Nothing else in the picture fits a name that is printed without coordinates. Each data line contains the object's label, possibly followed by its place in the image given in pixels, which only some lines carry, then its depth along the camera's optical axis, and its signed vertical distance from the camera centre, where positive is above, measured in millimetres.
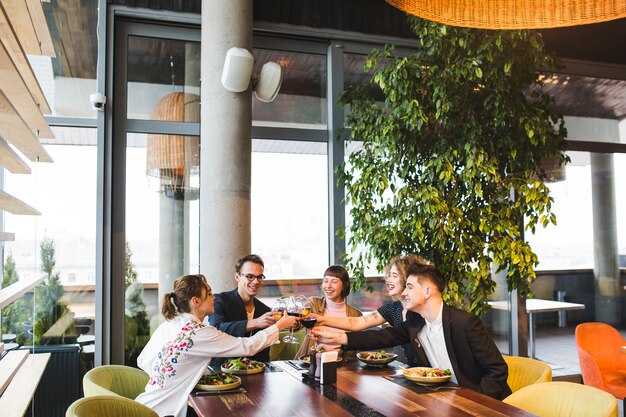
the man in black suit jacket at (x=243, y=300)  3871 -417
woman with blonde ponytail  2910 -546
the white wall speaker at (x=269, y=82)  4805 +1227
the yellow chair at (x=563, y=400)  2510 -732
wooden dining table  2492 -728
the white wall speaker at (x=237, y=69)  4500 +1246
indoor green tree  4527 +602
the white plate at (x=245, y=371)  3205 -715
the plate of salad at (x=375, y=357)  3385 -702
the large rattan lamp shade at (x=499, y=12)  2223 +829
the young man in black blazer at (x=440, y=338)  3047 -582
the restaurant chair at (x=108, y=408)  2373 -705
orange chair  4789 -932
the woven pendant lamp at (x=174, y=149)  5094 +745
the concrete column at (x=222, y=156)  4648 +623
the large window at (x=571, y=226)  6297 +68
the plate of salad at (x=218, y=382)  2855 -702
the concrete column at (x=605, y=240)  6422 -88
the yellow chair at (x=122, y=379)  3271 -795
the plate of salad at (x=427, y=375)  2895 -683
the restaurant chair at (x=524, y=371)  3312 -772
